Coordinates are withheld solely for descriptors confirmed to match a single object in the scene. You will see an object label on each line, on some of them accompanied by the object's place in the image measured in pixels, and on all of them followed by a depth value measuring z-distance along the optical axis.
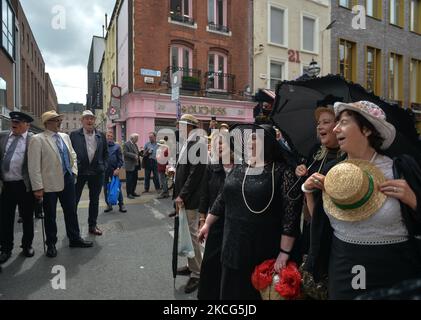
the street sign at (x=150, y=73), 15.68
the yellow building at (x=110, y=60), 20.54
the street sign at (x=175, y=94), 10.16
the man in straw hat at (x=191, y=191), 3.75
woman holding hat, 1.65
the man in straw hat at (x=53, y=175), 4.53
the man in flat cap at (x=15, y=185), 4.46
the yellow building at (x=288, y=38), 17.56
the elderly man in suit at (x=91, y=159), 5.39
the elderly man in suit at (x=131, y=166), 9.52
